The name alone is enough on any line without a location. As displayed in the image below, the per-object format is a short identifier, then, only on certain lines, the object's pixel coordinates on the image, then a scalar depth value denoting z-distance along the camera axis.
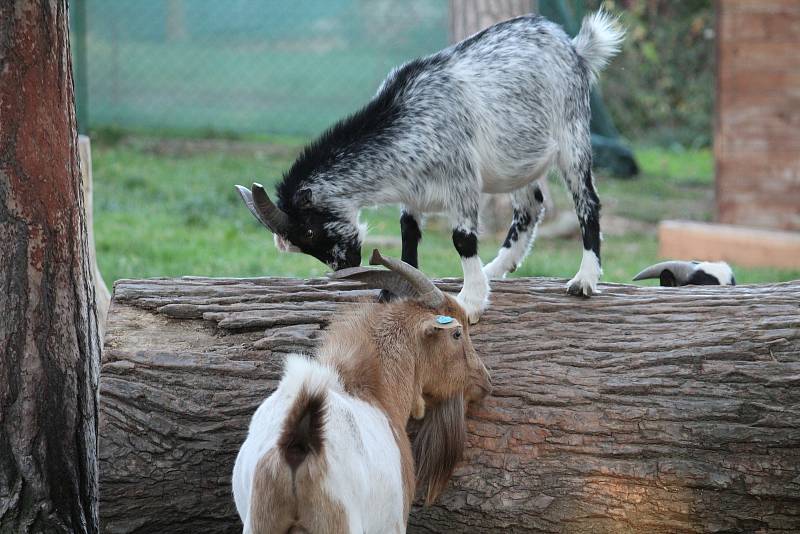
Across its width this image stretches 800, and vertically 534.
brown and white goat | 5.96
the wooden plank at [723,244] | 17.10
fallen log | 7.54
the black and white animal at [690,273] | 10.19
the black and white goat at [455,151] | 8.52
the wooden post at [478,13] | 17.13
